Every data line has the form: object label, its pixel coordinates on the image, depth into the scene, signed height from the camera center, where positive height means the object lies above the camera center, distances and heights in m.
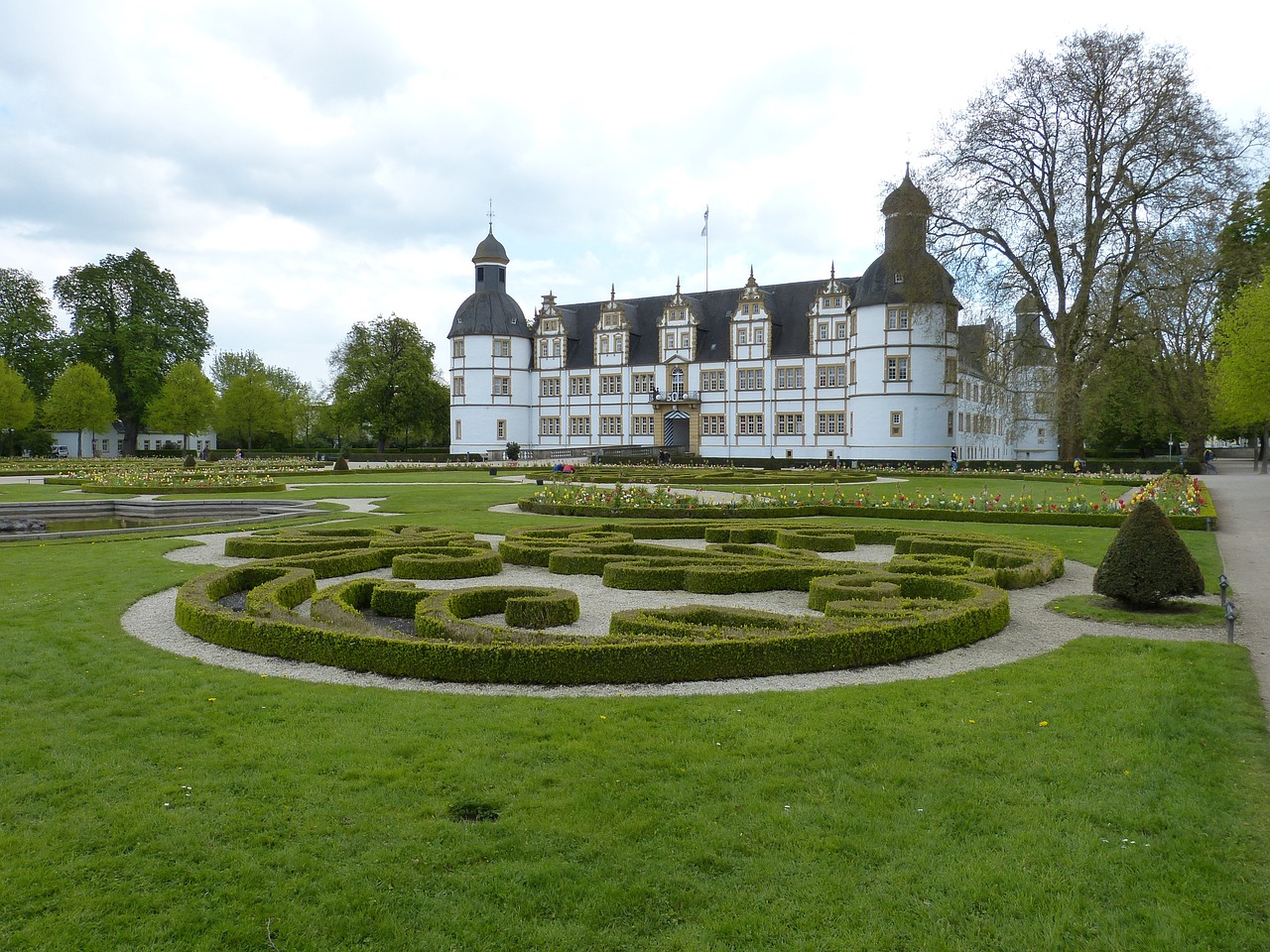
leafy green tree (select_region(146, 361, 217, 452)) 61.88 +2.92
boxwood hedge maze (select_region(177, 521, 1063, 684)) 7.14 -1.68
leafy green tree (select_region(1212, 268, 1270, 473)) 21.62 +2.21
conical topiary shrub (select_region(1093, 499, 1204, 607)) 9.31 -1.33
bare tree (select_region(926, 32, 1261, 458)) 31.91 +10.13
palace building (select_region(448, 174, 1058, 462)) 50.25 +4.38
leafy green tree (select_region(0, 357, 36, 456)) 55.16 +2.54
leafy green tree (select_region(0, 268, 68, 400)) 64.62 +7.88
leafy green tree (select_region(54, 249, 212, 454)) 63.03 +8.71
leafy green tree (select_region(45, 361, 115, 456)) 57.38 +2.72
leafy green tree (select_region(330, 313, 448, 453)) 68.06 +4.93
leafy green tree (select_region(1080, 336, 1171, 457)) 35.81 +2.08
